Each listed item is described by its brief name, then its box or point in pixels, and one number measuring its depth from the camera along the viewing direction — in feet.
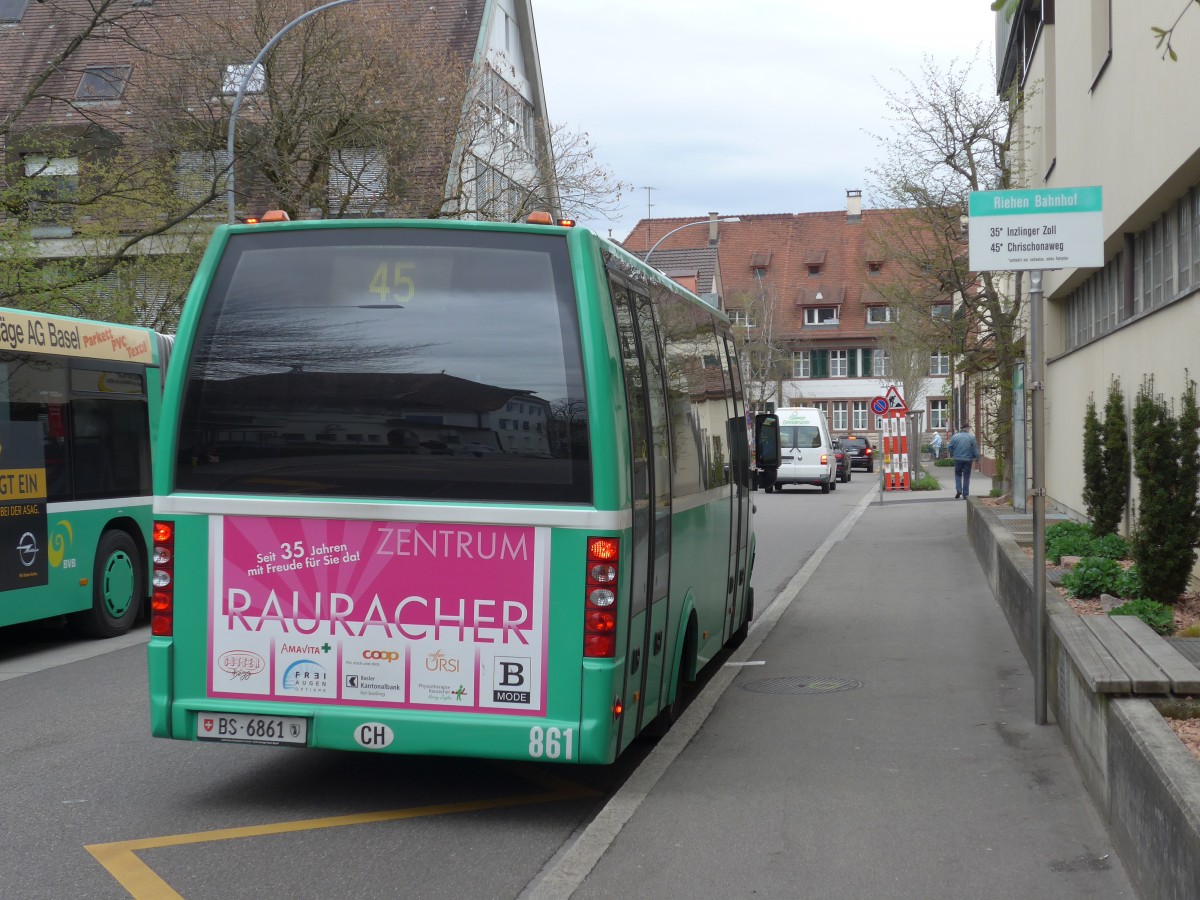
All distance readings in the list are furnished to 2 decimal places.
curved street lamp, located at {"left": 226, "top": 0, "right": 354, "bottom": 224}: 70.18
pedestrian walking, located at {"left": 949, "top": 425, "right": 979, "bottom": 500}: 110.11
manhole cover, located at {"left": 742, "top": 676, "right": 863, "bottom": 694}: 31.63
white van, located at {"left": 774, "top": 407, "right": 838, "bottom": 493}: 140.77
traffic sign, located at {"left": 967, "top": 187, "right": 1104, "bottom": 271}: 26.63
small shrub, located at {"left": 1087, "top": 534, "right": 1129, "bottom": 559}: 41.01
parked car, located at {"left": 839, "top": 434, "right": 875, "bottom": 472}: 211.20
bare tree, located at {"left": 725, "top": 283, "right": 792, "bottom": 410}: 236.02
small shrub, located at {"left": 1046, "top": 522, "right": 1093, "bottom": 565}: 42.19
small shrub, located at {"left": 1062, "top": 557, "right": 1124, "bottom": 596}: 34.17
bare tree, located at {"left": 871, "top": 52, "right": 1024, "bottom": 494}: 77.82
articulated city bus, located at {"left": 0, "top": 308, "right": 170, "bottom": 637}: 38.47
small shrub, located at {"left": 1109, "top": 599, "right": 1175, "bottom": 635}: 28.45
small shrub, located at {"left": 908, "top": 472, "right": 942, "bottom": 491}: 141.08
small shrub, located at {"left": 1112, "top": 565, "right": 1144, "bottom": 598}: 33.63
